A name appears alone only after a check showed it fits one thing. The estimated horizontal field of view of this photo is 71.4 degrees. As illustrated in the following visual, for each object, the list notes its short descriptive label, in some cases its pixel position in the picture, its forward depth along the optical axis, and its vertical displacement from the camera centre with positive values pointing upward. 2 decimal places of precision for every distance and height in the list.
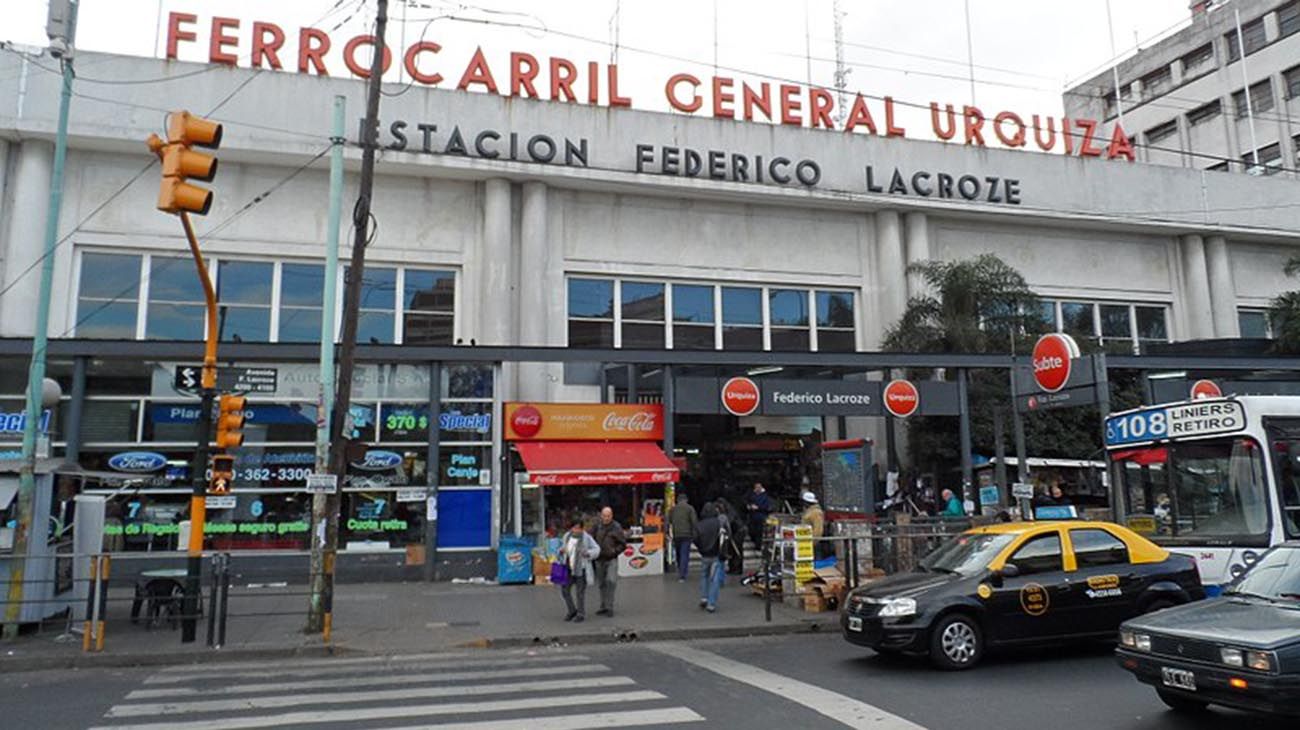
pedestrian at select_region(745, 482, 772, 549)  19.52 -0.67
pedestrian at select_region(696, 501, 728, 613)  14.20 -1.13
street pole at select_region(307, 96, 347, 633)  12.60 +1.60
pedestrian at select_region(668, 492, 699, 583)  16.17 -0.74
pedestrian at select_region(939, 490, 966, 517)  19.94 -0.64
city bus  10.59 -0.07
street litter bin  18.22 -1.59
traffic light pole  11.84 -0.04
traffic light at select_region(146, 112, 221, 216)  8.91 +3.18
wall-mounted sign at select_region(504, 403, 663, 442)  20.06 +1.34
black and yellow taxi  9.81 -1.31
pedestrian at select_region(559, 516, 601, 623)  13.52 -1.17
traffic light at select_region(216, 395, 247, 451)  12.41 +0.88
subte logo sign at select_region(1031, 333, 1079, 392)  15.11 +1.94
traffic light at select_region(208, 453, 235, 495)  12.50 +0.19
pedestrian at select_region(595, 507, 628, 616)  13.85 -1.08
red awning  18.73 +0.37
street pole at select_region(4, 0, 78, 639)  11.98 +2.01
